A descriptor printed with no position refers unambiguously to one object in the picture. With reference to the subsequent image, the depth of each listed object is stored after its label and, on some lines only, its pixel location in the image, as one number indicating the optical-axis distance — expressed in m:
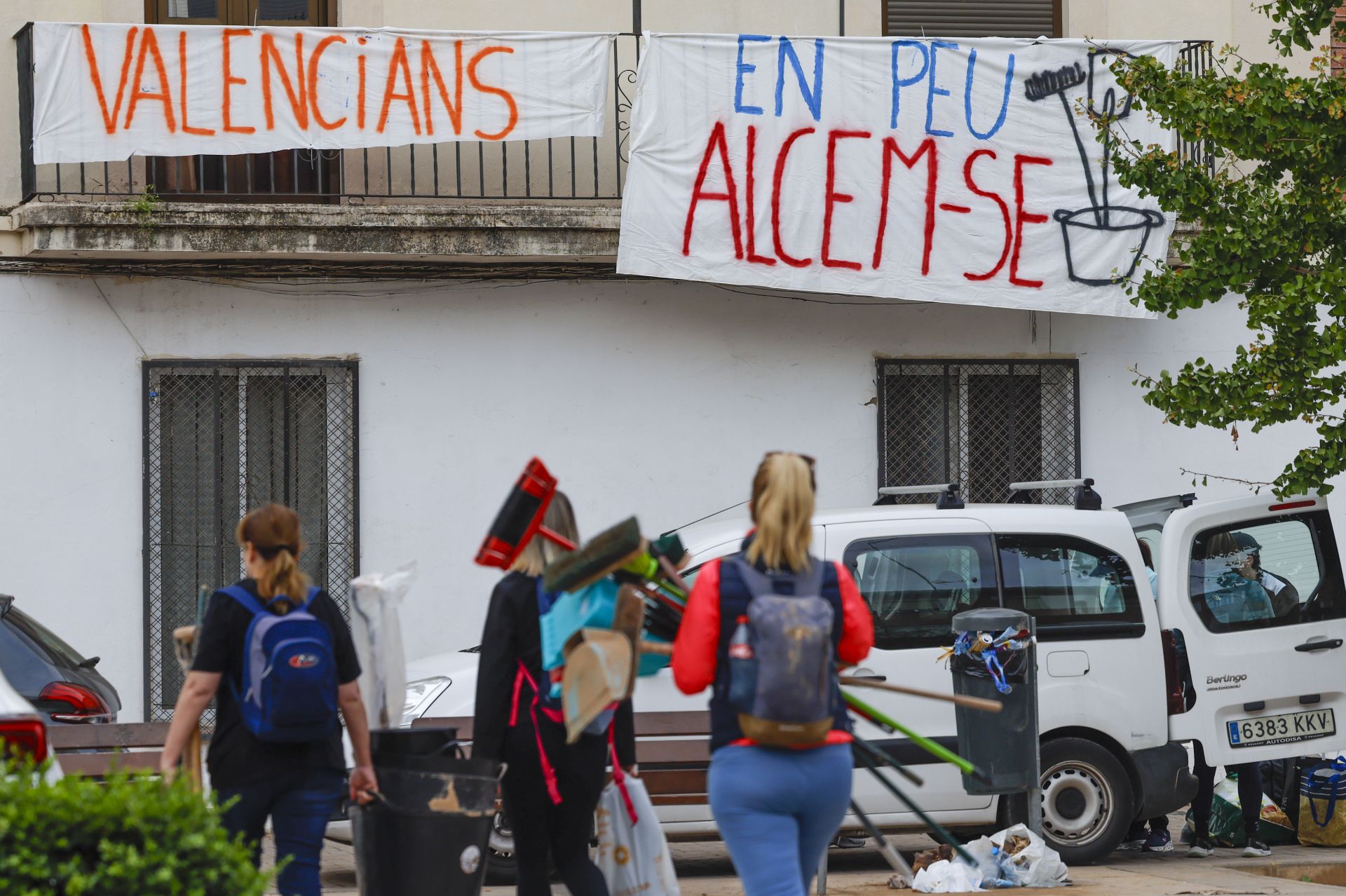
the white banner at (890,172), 24.00
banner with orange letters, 23.34
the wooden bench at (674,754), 16.78
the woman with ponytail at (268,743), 10.61
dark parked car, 17.31
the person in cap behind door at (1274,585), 19.27
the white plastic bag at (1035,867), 16.47
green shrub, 7.84
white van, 17.62
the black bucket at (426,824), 10.81
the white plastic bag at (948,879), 16.31
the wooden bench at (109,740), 15.00
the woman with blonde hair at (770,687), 9.39
